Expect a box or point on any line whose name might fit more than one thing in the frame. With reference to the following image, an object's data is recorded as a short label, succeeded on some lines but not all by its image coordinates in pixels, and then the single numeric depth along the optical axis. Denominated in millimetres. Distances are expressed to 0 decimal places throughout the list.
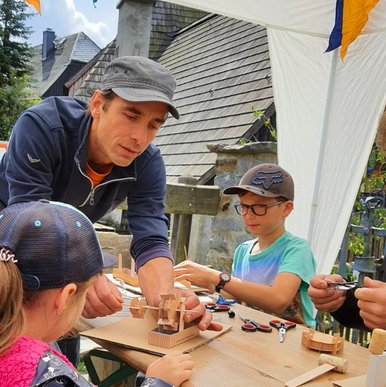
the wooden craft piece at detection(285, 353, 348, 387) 1261
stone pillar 4066
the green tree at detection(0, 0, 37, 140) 17234
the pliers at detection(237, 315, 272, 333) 1653
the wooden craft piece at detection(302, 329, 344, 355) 1495
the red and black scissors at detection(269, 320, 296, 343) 1633
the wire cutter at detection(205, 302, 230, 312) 1887
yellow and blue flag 3346
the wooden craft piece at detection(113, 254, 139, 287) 2102
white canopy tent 3578
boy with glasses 2088
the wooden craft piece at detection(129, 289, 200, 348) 1413
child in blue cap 995
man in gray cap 1663
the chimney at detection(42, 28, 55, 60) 39212
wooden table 1252
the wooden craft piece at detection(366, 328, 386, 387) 1201
